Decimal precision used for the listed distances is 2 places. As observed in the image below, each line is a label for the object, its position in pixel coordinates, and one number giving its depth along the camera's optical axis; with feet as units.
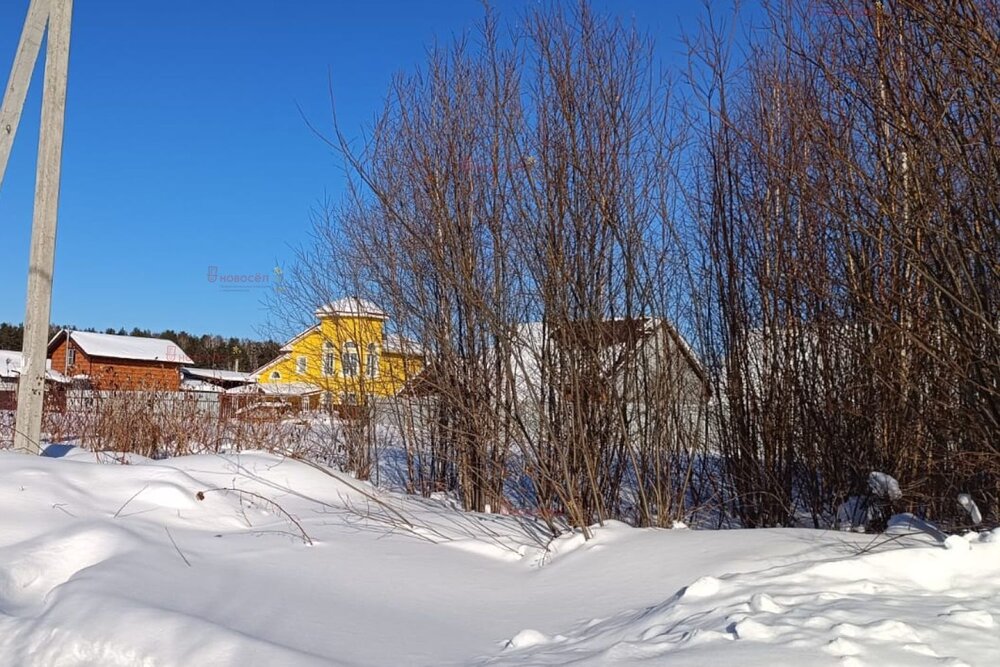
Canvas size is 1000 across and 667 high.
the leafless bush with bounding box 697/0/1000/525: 13.94
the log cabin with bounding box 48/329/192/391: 112.85
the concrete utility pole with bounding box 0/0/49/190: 23.16
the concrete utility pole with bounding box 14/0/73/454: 22.38
